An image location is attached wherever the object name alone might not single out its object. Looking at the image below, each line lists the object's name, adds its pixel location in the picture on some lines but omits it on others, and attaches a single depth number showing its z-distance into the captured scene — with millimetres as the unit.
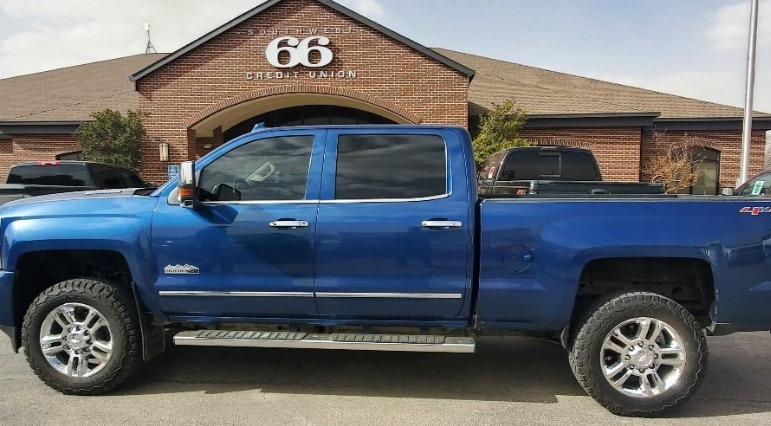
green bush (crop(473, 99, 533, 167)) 12641
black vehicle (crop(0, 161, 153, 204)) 8383
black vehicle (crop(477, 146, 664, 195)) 8305
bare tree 13930
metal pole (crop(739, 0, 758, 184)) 11477
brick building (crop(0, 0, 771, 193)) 12961
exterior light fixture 13039
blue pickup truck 3486
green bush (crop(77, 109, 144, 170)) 12797
